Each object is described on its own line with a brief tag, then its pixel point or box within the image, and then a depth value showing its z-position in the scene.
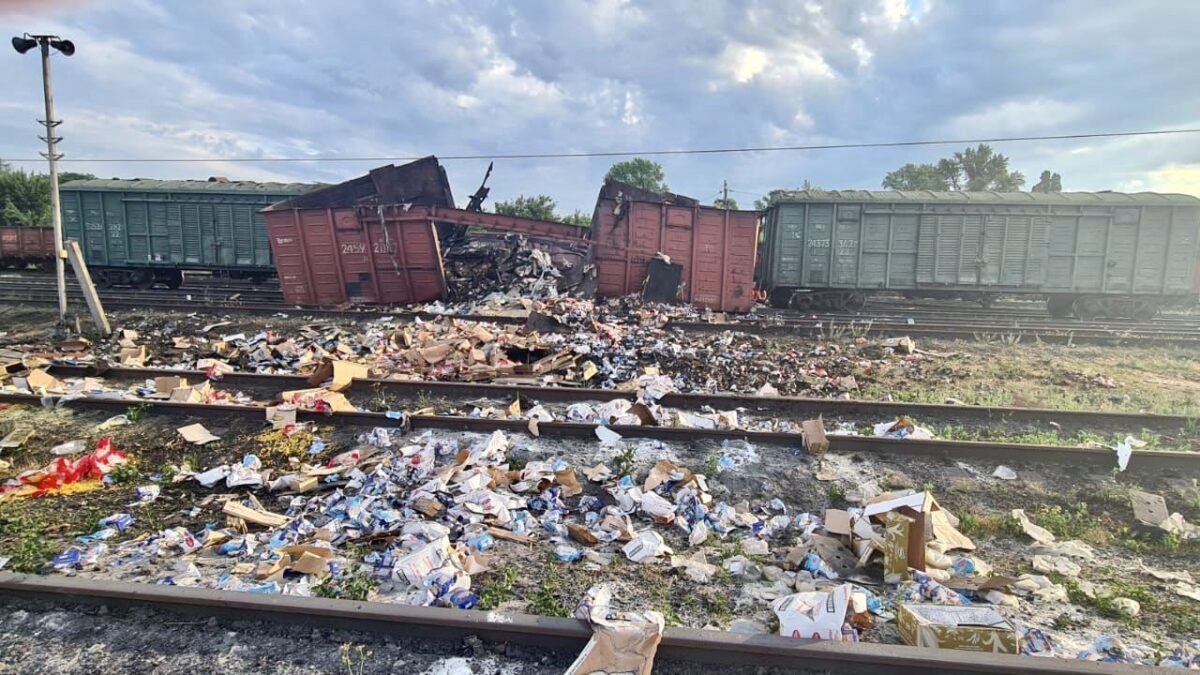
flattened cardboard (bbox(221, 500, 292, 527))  3.88
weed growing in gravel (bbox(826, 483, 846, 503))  4.44
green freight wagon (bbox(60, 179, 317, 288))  17.97
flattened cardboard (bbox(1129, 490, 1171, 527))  4.06
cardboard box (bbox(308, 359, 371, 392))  7.04
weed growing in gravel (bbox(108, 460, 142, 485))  4.62
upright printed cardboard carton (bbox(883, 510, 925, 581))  3.28
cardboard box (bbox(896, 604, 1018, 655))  2.55
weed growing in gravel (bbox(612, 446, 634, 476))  4.79
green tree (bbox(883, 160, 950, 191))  55.06
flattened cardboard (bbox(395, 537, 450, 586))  3.15
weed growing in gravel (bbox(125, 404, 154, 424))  5.84
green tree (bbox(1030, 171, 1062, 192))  54.34
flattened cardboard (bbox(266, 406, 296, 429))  5.65
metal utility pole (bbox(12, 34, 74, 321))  10.70
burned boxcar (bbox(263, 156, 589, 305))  14.04
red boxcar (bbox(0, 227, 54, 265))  21.92
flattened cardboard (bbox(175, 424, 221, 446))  5.36
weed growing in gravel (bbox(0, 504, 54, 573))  3.27
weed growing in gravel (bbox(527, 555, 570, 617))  2.91
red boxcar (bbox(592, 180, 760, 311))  14.23
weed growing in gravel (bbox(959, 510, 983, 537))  4.00
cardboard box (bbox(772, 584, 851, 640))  2.70
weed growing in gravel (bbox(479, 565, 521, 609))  2.97
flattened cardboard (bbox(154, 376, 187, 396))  6.77
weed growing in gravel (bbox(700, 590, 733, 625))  2.95
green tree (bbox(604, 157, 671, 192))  63.91
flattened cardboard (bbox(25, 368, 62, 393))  6.62
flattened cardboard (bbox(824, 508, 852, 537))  3.83
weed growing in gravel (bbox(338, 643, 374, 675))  2.49
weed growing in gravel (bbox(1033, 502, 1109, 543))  3.96
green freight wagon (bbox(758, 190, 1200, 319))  14.34
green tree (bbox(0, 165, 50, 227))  43.03
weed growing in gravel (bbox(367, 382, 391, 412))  6.59
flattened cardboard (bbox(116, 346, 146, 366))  8.54
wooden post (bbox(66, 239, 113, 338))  10.56
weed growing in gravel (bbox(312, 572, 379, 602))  3.02
